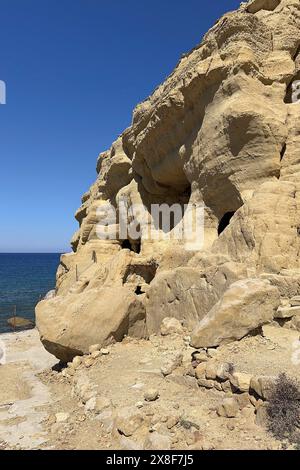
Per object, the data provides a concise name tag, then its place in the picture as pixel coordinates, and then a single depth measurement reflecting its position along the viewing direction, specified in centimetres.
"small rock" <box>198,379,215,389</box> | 673
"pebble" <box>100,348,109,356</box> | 1033
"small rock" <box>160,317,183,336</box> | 1066
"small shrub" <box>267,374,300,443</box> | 513
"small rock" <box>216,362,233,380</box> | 647
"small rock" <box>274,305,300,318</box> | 857
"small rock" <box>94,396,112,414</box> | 713
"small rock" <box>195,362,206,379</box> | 705
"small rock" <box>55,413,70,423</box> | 734
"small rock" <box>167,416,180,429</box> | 575
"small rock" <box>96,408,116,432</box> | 632
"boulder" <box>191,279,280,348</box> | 790
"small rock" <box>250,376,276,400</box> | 559
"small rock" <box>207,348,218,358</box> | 748
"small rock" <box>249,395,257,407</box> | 582
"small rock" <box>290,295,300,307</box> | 881
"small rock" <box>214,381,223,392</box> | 657
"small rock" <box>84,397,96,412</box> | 732
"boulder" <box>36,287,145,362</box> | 1088
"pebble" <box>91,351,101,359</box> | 1030
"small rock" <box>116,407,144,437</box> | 579
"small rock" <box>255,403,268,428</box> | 544
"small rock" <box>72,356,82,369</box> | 1051
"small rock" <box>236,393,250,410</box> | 591
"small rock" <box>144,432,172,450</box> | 528
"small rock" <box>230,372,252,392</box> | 601
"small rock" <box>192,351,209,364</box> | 745
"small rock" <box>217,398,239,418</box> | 578
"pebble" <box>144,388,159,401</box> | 667
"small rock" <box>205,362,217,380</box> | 677
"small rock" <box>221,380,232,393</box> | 637
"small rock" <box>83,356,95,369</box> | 1011
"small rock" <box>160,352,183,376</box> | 770
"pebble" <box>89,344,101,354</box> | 1059
